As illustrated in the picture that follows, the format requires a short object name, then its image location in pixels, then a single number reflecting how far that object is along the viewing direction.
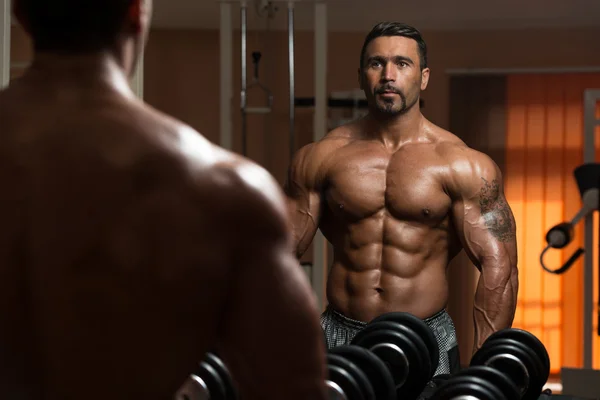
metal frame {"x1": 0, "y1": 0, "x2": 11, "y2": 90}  2.50
